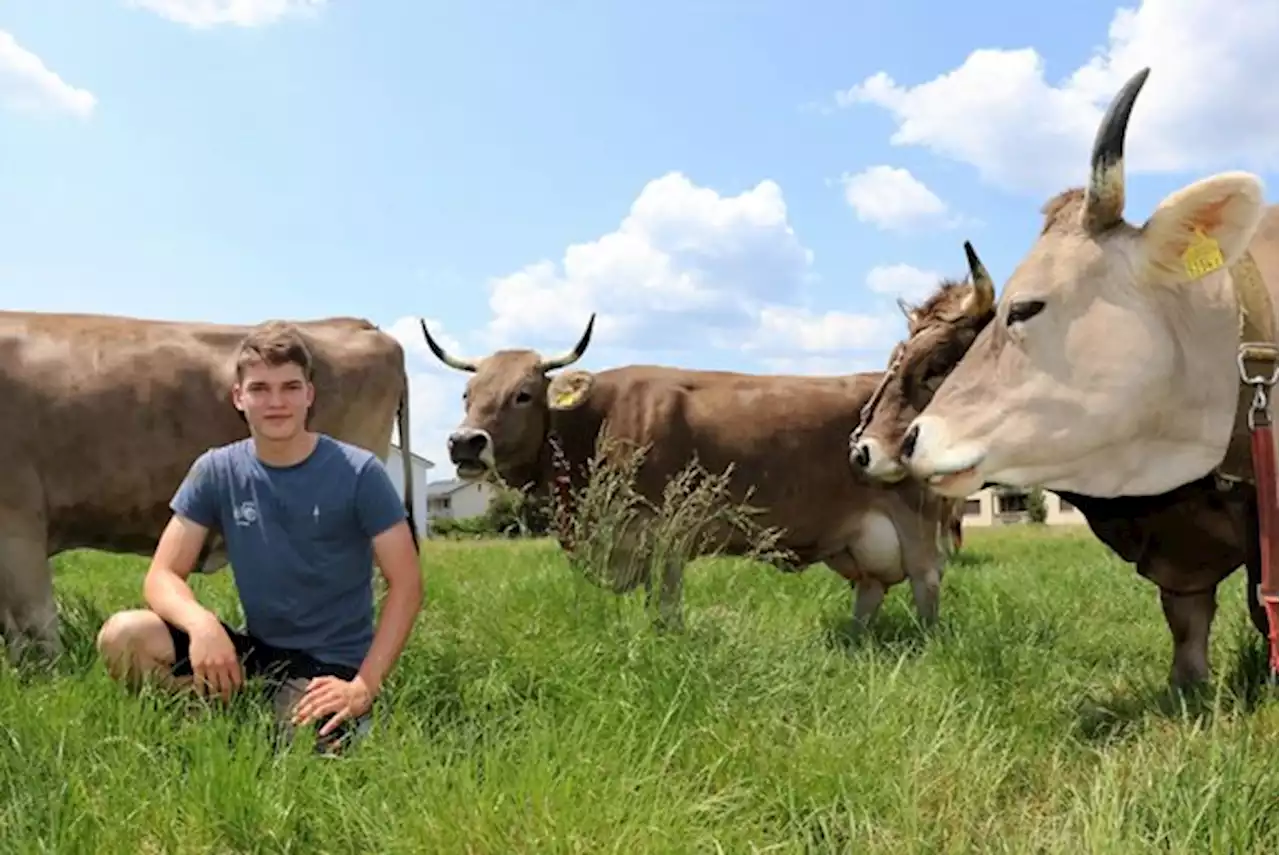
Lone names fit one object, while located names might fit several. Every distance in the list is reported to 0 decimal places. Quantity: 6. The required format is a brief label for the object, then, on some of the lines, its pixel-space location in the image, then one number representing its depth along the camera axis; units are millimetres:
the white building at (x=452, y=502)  60562
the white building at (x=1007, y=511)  56812
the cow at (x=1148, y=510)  4332
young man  3754
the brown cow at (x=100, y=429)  5230
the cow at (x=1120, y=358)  3807
